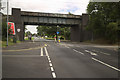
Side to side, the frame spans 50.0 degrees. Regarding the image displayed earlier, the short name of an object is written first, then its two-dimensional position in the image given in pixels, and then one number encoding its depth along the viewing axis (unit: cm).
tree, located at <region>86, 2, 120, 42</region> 3094
